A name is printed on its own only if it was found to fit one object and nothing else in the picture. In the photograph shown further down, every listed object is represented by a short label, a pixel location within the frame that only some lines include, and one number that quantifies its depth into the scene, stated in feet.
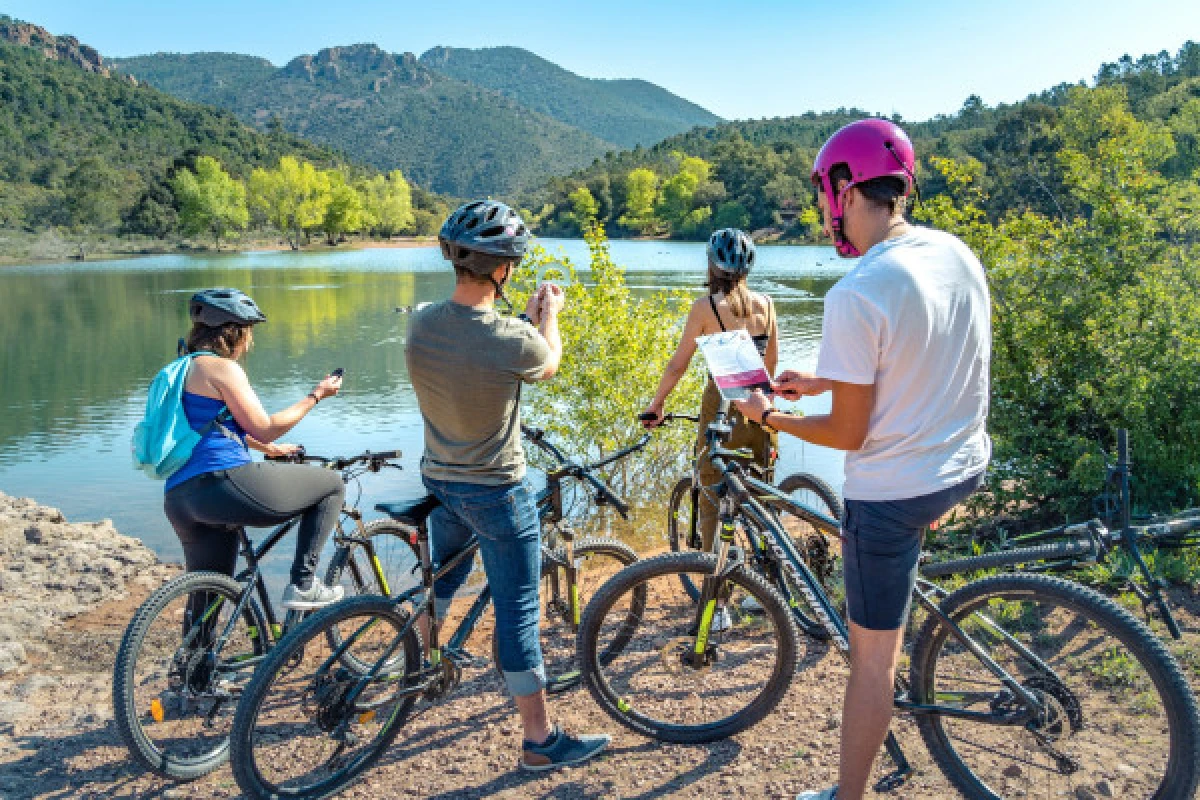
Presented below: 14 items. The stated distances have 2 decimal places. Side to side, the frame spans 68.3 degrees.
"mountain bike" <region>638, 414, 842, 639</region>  12.39
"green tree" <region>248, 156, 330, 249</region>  311.27
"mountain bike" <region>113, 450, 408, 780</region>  12.05
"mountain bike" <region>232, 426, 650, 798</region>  10.89
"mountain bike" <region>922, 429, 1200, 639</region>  11.34
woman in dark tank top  15.98
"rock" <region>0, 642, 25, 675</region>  16.85
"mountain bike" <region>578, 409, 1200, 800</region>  10.04
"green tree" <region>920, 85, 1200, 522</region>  19.67
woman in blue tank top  12.71
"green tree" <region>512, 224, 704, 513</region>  28.27
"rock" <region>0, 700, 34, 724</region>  14.41
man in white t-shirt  8.13
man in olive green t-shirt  10.49
